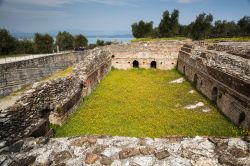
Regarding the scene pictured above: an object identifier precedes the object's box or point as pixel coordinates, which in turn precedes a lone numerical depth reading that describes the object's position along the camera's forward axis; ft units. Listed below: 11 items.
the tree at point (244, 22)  173.82
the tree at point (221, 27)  182.29
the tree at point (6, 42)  152.15
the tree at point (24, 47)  170.67
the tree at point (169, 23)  143.41
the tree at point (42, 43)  177.66
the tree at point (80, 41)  211.61
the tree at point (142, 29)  176.76
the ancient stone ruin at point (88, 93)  12.85
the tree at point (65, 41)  206.24
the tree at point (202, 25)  140.26
